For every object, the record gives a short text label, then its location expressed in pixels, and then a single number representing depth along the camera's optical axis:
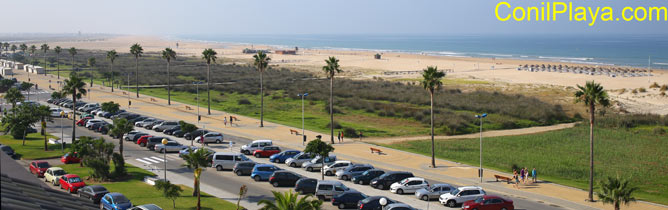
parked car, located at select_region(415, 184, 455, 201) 36.69
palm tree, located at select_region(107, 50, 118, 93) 105.44
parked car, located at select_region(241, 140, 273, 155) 51.61
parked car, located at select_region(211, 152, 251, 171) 44.56
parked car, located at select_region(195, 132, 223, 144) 56.56
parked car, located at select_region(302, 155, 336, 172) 45.16
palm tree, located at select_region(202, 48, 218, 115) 79.89
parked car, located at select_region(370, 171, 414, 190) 39.56
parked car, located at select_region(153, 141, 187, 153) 51.50
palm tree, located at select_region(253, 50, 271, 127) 70.01
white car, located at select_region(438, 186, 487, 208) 35.03
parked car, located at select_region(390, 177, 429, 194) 38.25
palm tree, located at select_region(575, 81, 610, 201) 37.72
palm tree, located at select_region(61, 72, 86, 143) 53.38
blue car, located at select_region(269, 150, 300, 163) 48.08
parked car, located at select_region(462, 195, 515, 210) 33.56
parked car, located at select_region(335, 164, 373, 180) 42.09
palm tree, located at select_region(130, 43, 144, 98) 97.94
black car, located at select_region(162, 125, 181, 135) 61.50
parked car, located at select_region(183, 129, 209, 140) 58.44
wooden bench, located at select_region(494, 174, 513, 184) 41.66
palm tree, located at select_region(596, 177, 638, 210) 31.12
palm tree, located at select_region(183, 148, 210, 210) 33.88
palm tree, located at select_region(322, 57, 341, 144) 58.04
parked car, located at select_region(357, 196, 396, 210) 33.03
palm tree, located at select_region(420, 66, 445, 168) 48.28
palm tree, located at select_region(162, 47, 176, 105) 89.61
